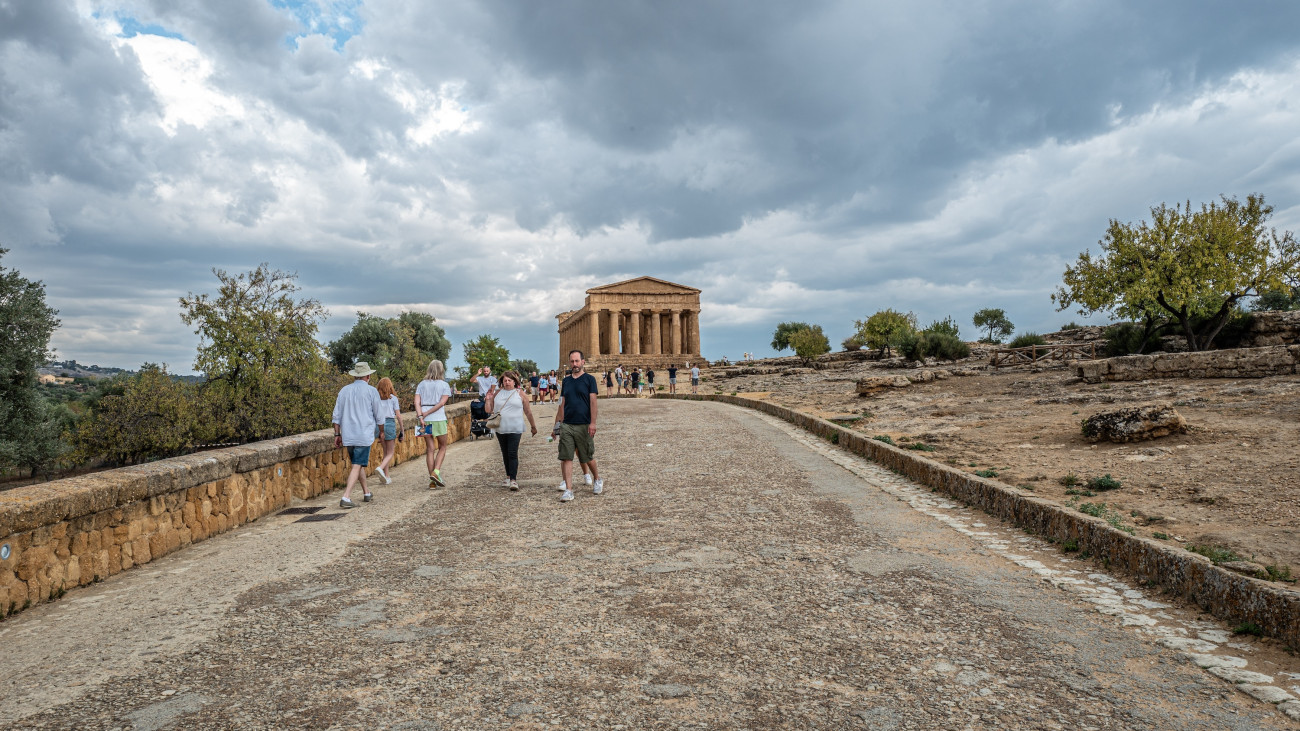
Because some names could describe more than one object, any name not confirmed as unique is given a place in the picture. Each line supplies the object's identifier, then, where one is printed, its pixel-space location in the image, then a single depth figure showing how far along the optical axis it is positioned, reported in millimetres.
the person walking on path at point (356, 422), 8227
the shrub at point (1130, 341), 31969
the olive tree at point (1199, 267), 29281
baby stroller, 15473
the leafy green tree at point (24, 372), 24359
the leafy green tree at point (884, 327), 55688
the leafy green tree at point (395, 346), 59562
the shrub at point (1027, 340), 43703
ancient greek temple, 71812
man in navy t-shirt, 8367
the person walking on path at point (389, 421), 9434
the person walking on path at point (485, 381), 14928
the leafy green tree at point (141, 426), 27078
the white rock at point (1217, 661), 3412
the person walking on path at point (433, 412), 9586
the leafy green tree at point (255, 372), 28062
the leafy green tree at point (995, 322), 82875
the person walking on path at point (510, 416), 8852
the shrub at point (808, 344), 64812
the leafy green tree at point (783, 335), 93875
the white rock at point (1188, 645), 3615
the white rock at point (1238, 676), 3240
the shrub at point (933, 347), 42375
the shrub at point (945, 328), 53469
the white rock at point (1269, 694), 3020
